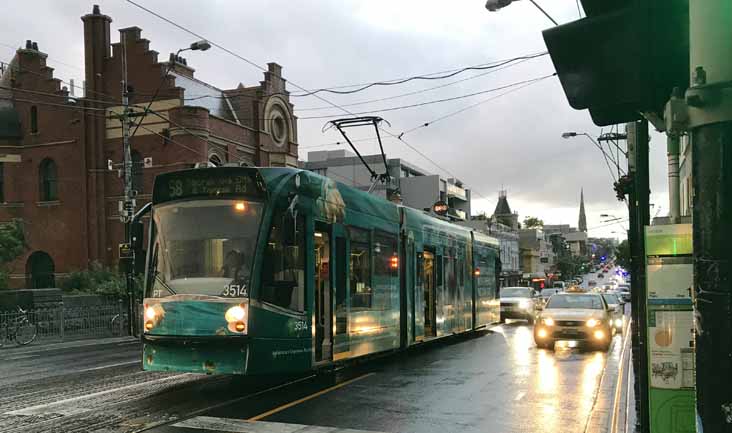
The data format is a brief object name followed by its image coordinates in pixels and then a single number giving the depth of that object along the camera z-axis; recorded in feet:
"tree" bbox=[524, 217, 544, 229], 511.81
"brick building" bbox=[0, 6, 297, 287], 133.49
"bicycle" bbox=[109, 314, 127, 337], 87.35
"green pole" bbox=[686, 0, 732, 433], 6.89
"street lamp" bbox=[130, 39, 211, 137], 72.90
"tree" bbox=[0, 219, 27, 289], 97.30
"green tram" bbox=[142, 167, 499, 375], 32.17
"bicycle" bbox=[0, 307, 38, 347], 73.46
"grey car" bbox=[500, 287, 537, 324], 105.19
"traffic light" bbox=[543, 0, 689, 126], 9.18
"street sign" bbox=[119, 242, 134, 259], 70.79
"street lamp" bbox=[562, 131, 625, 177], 91.55
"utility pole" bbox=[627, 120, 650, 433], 23.85
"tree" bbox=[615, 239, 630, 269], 234.01
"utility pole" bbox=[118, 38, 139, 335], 82.23
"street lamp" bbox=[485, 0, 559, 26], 46.06
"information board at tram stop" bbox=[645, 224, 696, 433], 18.90
